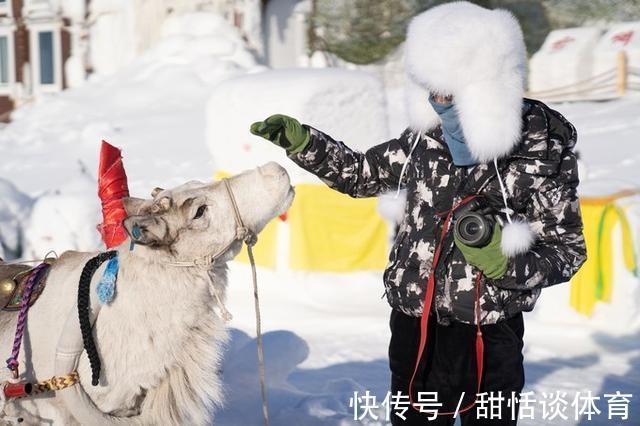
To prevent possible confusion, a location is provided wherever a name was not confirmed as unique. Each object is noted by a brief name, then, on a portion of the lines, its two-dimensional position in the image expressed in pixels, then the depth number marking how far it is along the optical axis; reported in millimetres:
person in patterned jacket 2535
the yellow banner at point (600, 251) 6391
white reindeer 2520
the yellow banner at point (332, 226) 7836
